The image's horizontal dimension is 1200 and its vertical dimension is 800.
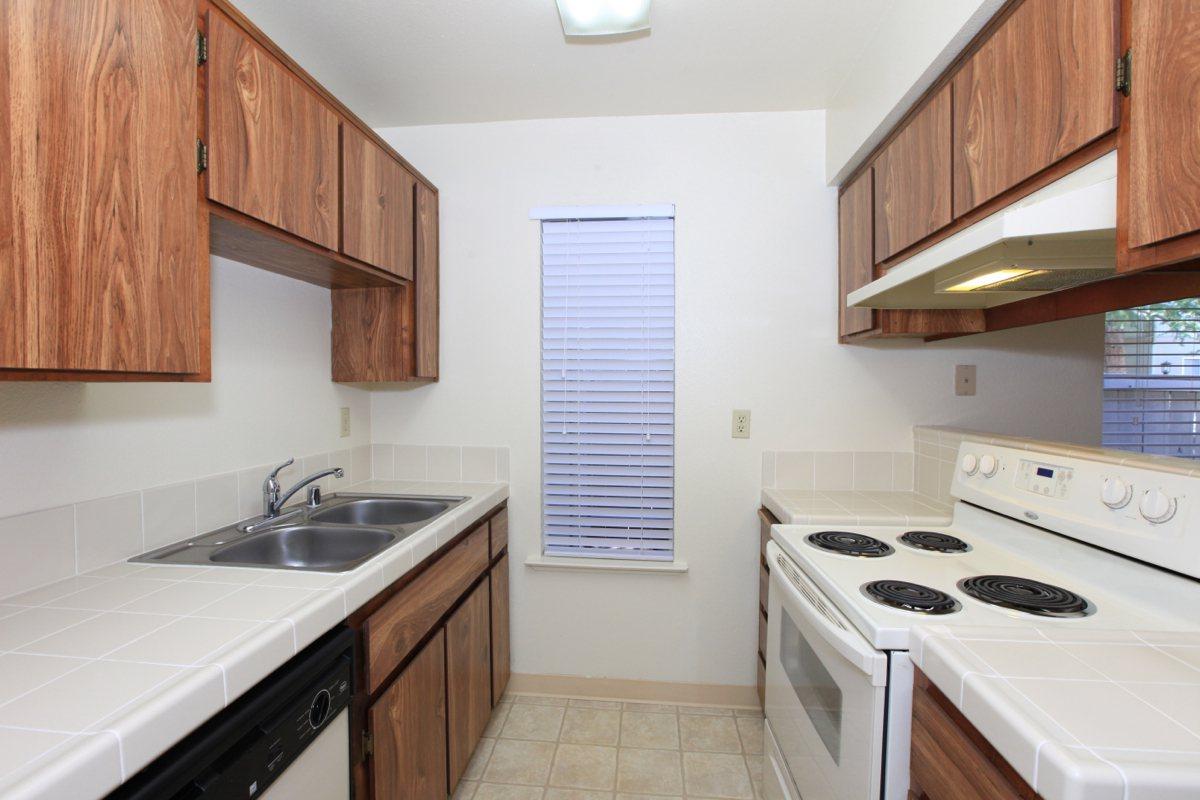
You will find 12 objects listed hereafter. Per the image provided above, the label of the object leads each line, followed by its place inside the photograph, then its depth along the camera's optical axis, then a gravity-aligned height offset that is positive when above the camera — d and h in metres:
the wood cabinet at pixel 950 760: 0.68 -0.54
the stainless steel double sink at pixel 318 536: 1.28 -0.43
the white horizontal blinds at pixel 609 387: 2.12 +0.02
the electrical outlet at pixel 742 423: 2.10 -0.13
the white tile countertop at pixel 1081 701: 0.55 -0.41
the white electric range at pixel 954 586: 0.93 -0.43
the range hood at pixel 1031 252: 0.87 +0.29
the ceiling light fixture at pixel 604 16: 1.43 +1.10
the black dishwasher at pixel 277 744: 0.68 -0.55
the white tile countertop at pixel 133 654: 0.58 -0.40
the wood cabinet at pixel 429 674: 1.15 -0.79
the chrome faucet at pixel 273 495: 1.57 -0.32
